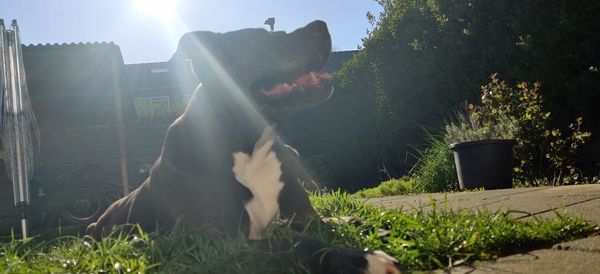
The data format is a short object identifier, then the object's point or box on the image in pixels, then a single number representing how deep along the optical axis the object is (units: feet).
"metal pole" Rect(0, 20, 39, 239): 15.30
